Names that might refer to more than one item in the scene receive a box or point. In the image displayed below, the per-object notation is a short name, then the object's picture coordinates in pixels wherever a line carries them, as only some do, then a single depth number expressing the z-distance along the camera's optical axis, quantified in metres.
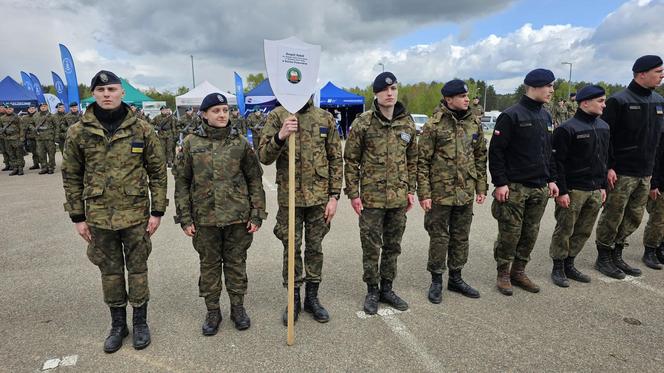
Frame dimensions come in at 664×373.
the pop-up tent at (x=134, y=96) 25.27
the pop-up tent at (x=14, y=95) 27.23
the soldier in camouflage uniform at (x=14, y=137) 11.60
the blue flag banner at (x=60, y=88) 19.35
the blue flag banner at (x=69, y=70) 17.56
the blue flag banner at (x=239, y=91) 22.39
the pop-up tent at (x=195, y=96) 21.55
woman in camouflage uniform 3.07
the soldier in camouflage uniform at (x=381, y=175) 3.43
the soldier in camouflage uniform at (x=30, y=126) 11.81
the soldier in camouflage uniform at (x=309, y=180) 3.22
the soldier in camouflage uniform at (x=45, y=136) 11.66
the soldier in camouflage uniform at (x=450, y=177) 3.67
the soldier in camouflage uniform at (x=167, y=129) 13.98
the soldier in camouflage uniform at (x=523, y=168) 3.79
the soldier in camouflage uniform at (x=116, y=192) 2.86
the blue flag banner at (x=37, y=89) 24.98
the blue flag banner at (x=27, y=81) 25.52
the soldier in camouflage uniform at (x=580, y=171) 4.01
